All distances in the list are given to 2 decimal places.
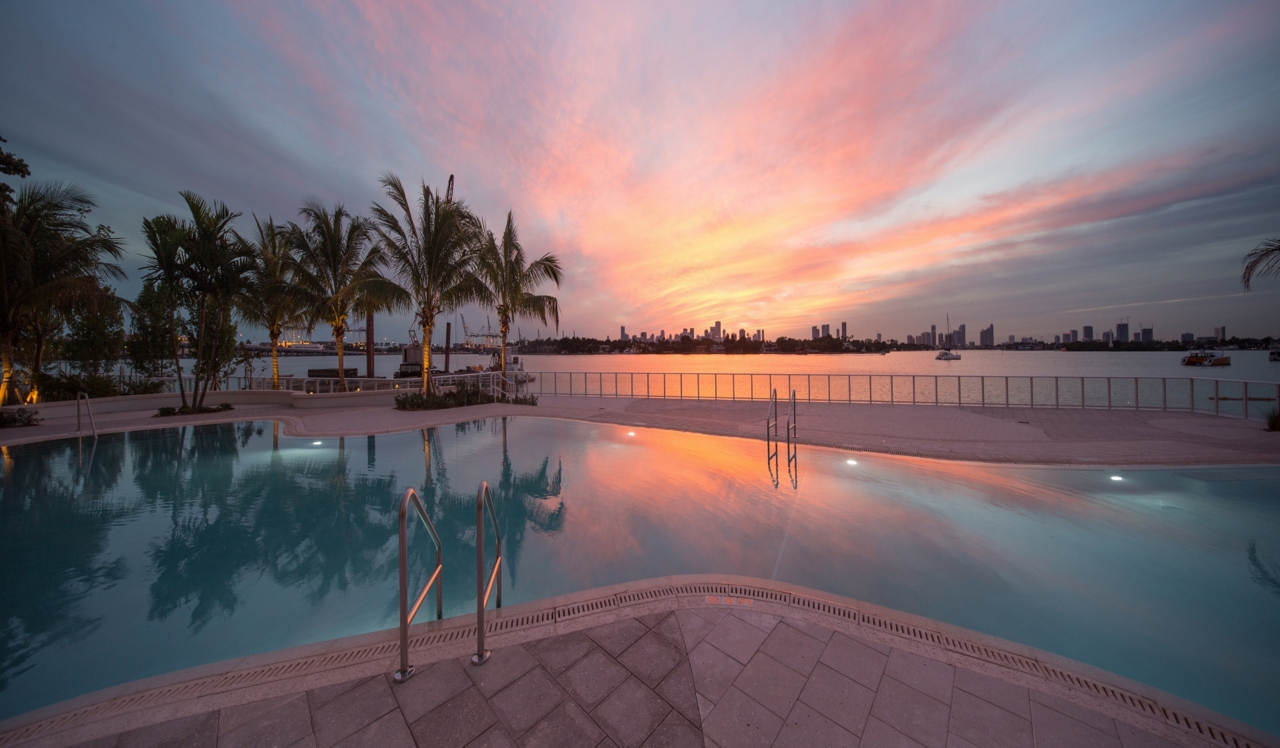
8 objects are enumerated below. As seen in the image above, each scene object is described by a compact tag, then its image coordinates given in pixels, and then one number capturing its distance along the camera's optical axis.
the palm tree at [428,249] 12.63
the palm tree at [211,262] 11.41
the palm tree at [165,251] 11.27
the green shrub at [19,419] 10.17
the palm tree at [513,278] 14.59
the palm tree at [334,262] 14.01
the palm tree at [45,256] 9.82
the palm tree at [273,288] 13.87
